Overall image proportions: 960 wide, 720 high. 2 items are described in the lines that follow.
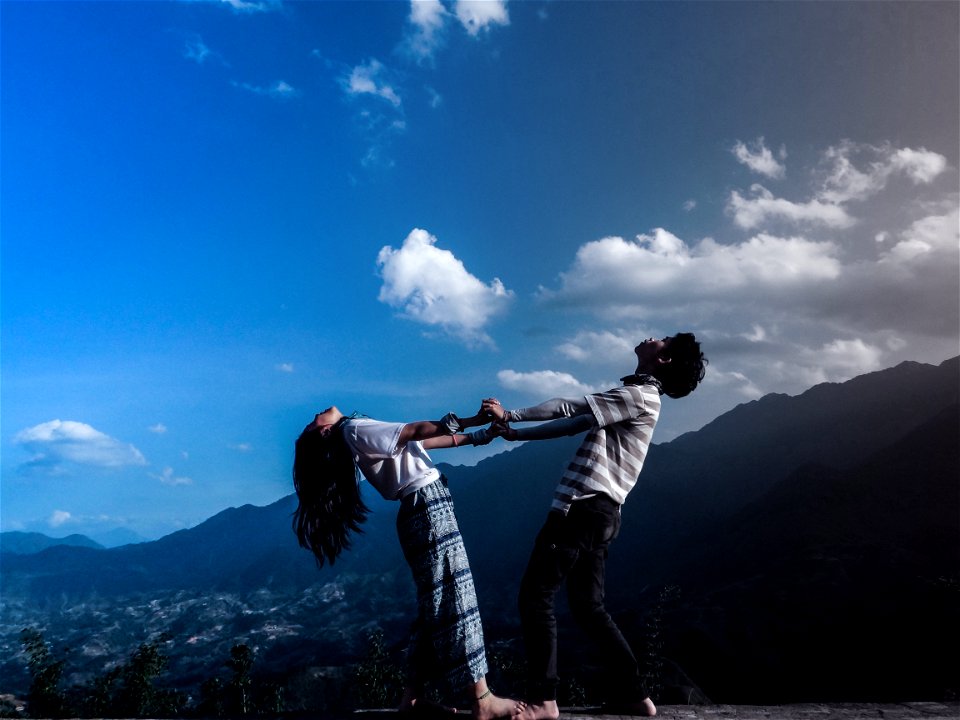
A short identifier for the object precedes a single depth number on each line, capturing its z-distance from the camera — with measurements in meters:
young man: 4.57
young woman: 4.46
